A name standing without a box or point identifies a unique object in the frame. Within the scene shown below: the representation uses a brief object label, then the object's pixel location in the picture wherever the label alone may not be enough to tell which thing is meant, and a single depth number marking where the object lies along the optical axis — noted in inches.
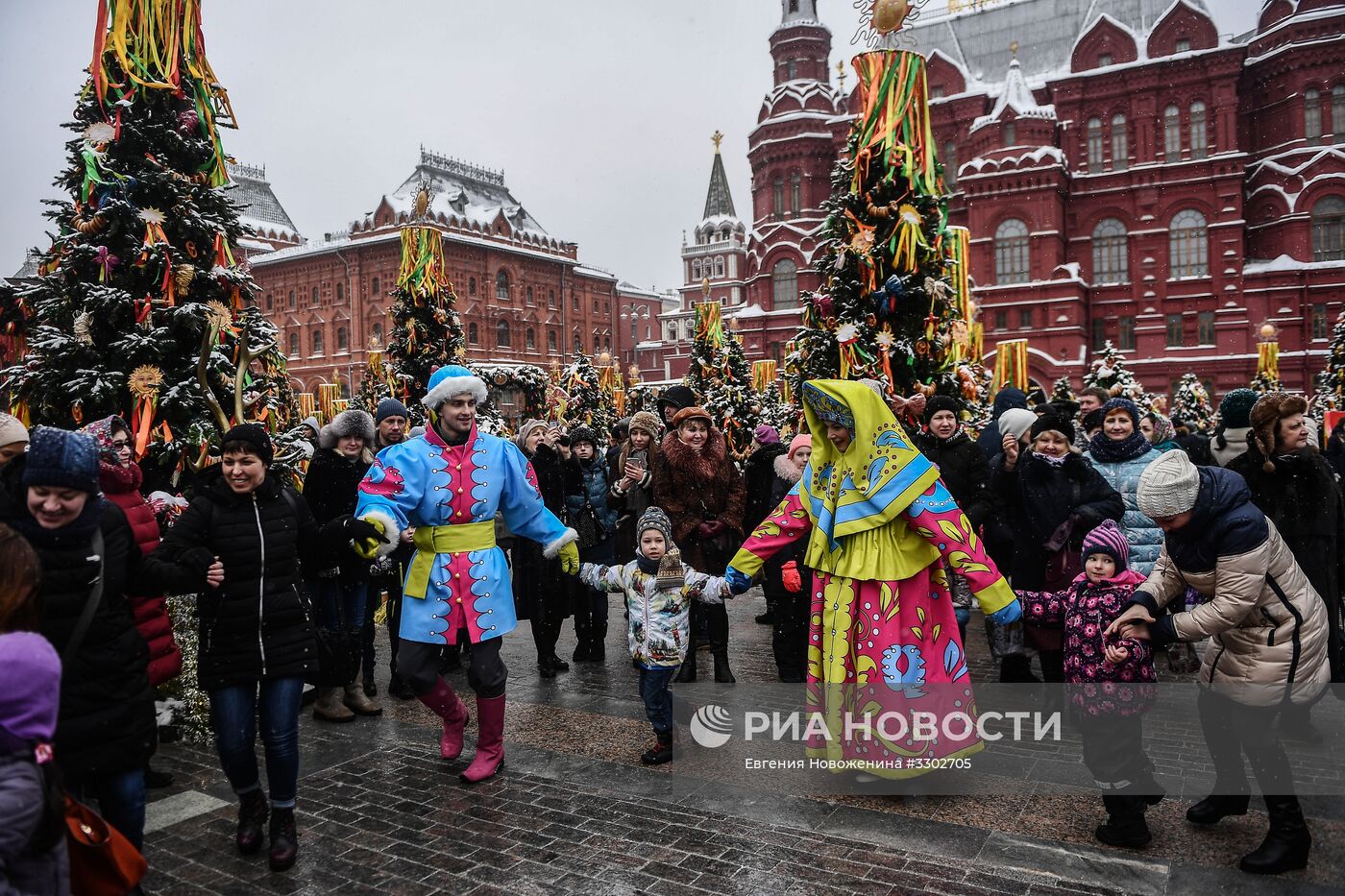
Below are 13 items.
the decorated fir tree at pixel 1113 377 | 555.5
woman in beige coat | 128.6
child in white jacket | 184.1
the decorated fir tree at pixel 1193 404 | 895.4
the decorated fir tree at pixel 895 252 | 328.8
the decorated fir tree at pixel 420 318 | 631.2
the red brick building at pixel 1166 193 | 1487.5
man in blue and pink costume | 178.7
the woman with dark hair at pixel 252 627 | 144.0
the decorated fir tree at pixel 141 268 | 244.2
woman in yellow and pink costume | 162.6
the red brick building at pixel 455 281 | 2169.0
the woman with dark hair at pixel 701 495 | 241.8
